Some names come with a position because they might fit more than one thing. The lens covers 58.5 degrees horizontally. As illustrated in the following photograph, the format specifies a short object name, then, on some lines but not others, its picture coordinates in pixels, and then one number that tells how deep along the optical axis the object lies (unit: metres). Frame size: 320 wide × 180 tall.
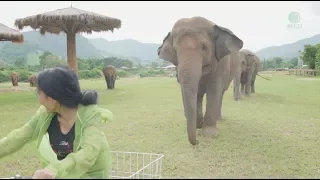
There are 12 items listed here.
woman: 1.44
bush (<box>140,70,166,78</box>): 29.75
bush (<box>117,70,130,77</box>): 27.28
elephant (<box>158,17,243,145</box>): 3.51
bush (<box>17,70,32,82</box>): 20.67
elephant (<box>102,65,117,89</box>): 12.57
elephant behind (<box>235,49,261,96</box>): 9.33
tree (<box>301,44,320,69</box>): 22.71
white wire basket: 2.96
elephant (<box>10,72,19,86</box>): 13.68
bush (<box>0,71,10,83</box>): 20.21
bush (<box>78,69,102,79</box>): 22.63
